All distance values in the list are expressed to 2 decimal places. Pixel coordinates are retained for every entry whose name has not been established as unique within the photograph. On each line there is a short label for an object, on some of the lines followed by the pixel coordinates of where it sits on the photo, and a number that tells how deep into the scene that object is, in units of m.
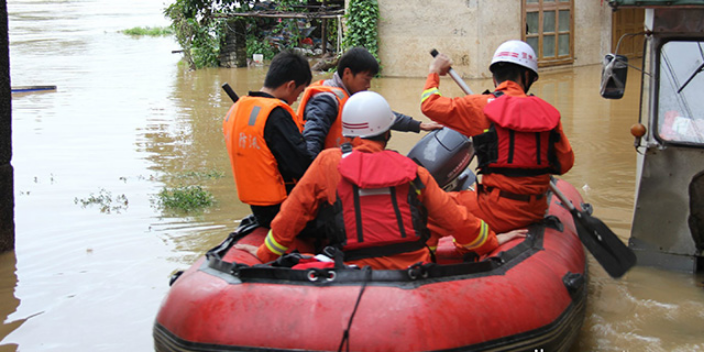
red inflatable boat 3.49
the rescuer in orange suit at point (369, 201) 3.82
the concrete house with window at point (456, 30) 16.70
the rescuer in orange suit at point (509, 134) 4.69
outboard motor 5.55
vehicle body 5.40
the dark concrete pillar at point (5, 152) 6.56
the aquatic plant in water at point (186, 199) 8.05
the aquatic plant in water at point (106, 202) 8.12
